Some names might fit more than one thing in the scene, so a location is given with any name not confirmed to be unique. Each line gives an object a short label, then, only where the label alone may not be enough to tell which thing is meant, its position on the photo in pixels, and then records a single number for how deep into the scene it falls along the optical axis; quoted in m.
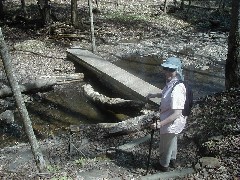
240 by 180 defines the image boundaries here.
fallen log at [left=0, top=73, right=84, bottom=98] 10.88
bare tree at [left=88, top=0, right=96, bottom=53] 13.25
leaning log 4.86
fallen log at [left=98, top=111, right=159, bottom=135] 7.59
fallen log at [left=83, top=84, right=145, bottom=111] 9.57
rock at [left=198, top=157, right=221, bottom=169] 5.39
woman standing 4.95
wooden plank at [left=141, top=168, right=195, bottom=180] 5.43
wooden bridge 10.25
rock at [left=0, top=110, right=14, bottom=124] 9.23
